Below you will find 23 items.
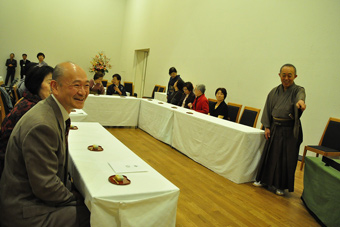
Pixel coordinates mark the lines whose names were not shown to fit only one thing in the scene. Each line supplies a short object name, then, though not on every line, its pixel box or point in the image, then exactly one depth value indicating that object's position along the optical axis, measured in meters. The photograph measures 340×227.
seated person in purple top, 5.31
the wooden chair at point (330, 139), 3.43
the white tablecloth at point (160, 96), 6.95
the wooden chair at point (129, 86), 7.91
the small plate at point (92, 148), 1.81
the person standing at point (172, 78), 6.23
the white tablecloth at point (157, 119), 4.37
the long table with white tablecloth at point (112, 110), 4.92
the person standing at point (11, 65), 9.51
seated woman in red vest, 4.35
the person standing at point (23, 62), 9.42
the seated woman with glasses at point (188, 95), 4.71
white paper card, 1.53
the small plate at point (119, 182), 1.34
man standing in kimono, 2.79
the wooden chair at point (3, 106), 2.80
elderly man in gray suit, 1.08
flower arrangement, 10.13
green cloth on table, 2.06
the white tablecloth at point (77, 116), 2.97
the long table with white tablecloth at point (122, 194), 1.21
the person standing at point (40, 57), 8.76
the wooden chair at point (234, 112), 4.20
